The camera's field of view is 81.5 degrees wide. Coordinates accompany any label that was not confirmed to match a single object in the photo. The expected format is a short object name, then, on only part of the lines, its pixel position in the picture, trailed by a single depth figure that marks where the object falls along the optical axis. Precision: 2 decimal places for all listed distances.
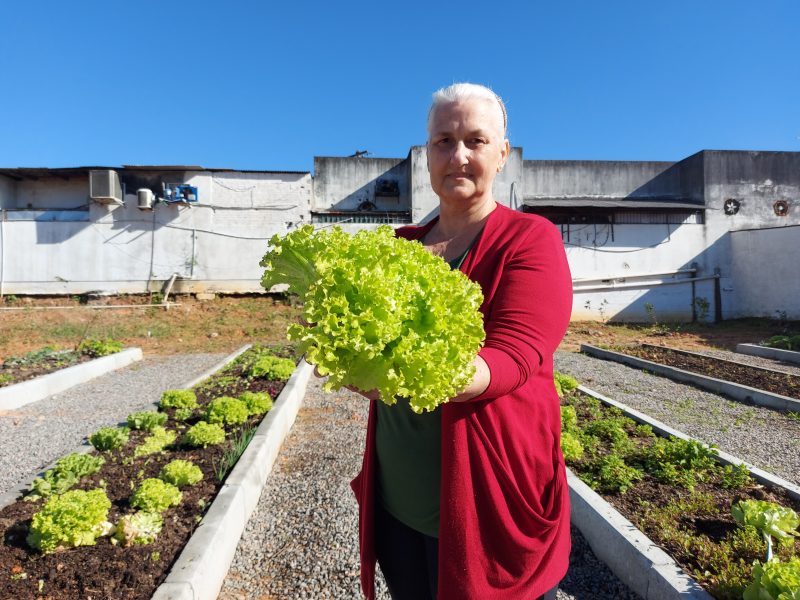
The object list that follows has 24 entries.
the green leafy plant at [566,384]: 7.41
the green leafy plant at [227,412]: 5.94
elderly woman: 1.38
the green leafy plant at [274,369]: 8.73
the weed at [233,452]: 4.55
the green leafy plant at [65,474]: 4.04
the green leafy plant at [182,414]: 6.18
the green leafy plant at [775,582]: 2.36
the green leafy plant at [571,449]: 4.71
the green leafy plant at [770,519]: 3.14
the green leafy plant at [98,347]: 12.05
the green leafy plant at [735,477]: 4.23
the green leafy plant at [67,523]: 3.13
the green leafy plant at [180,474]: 4.20
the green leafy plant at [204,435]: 5.20
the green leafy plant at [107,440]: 5.09
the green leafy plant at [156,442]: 4.95
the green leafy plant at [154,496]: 3.67
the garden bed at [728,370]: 8.69
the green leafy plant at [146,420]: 5.75
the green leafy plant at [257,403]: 6.43
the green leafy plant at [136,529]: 3.31
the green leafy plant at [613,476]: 4.24
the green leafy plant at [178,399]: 6.66
